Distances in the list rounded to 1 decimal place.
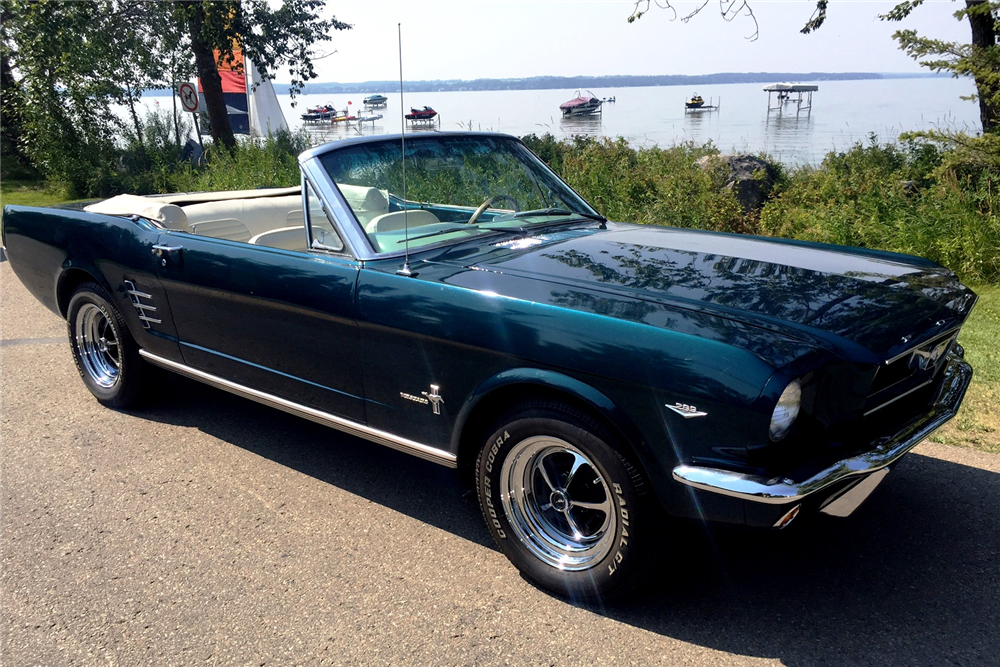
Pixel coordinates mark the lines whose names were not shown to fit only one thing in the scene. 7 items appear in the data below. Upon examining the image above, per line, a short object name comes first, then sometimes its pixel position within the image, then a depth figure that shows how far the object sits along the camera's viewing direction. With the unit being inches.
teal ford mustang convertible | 93.0
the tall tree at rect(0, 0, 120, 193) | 567.5
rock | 396.8
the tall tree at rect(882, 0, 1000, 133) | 284.2
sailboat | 750.4
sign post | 528.1
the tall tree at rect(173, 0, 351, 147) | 543.2
